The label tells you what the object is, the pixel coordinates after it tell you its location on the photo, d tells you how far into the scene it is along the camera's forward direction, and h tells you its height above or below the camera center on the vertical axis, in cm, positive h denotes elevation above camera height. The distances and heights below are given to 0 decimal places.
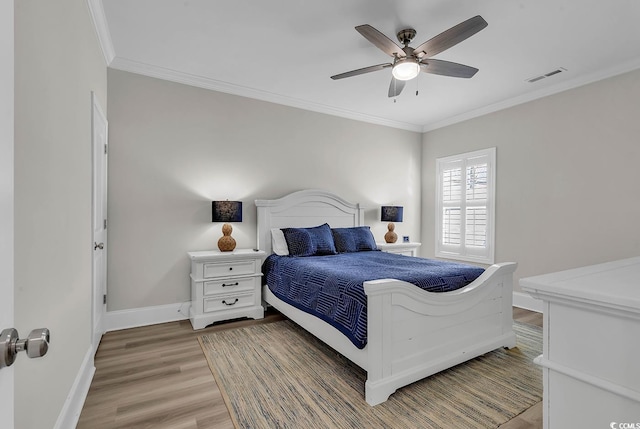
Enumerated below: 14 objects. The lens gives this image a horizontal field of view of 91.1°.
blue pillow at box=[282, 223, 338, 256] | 360 -36
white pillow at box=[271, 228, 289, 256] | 372 -39
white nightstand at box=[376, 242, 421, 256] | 438 -51
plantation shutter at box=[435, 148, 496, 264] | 441 +9
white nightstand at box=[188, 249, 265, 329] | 322 -80
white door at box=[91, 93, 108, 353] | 234 -6
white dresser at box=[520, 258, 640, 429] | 73 -34
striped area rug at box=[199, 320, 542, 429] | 181 -119
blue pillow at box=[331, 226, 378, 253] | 400 -37
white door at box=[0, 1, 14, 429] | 59 +3
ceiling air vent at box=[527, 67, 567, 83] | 327 +150
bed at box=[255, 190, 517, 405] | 196 -86
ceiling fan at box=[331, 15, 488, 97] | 210 +122
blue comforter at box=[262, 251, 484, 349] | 213 -55
